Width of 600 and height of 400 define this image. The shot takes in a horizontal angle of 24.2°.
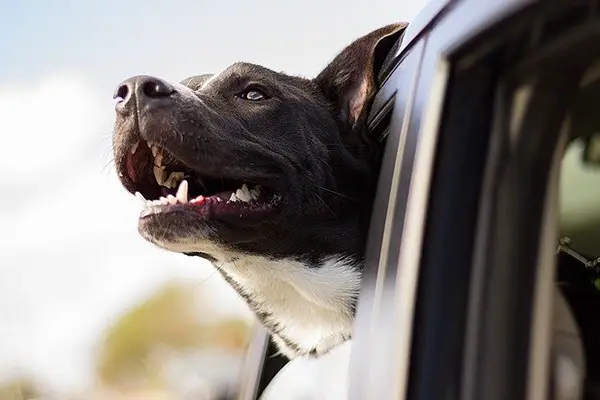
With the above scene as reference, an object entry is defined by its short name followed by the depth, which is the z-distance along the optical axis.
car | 0.68
